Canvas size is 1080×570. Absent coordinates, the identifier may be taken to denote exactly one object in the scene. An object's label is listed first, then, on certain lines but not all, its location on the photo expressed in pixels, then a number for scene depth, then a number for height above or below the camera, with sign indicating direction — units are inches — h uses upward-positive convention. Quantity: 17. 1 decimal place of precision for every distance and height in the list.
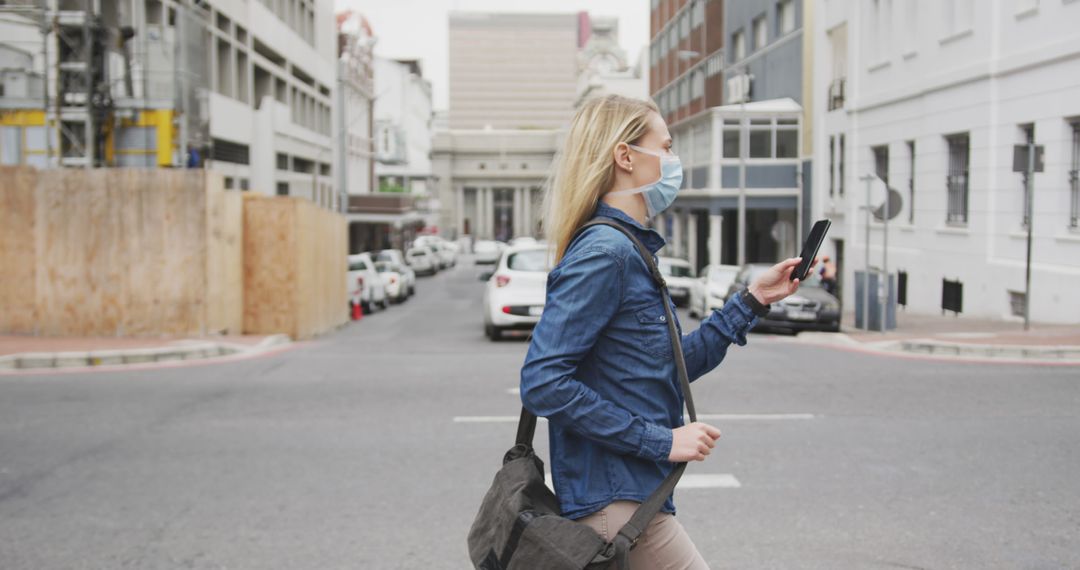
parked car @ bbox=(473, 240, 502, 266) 2726.4 -76.0
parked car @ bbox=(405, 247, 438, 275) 2640.3 -90.0
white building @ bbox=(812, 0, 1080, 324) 768.9 +77.4
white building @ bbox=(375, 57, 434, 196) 3961.6 +440.7
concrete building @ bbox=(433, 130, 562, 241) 5319.9 +284.3
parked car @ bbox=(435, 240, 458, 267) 3068.2 -85.3
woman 104.3 -12.0
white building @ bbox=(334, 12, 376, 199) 2674.7 +327.8
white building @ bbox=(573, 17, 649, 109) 3949.3 +827.9
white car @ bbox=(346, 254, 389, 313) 1188.5 -68.9
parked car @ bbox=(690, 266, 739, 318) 1012.5 -60.5
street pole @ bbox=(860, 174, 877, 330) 832.9 -56.3
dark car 846.5 -68.2
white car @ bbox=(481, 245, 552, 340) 729.0 -45.9
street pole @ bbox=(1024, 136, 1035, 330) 642.8 +9.3
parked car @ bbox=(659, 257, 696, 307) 1323.8 -65.5
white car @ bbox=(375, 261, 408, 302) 1476.4 -79.1
